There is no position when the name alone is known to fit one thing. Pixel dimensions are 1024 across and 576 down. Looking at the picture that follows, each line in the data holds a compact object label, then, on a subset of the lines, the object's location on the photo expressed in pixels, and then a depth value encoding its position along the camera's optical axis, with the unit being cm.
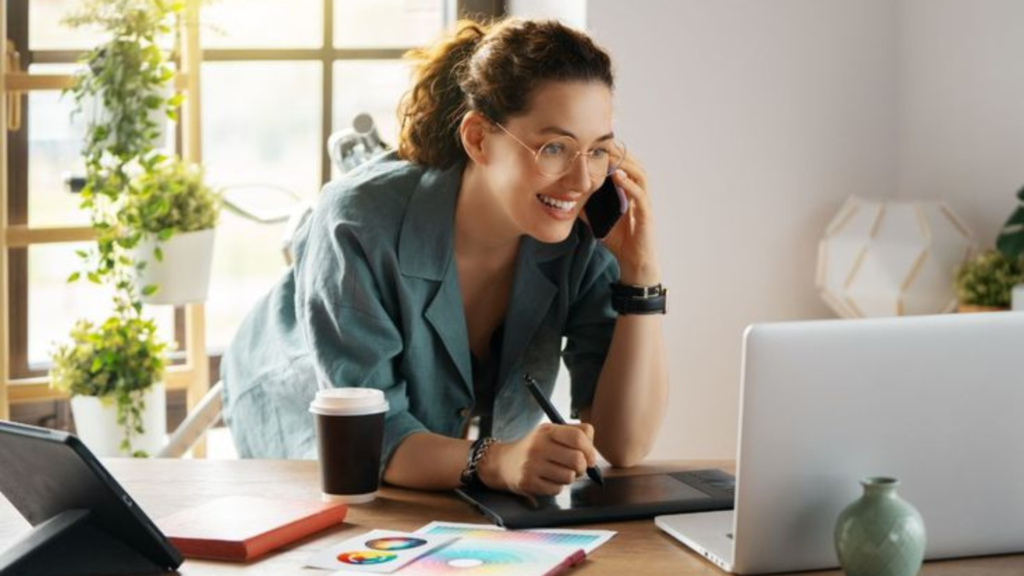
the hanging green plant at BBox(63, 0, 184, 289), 334
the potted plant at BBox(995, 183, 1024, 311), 326
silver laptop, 146
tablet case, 148
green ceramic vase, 143
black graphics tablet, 170
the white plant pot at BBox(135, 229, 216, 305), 338
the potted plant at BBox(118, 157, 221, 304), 337
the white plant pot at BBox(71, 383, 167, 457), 341
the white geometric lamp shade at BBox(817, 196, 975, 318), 342
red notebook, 156
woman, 203
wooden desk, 154
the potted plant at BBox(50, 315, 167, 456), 340
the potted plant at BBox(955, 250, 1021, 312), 329
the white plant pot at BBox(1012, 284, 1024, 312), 314
